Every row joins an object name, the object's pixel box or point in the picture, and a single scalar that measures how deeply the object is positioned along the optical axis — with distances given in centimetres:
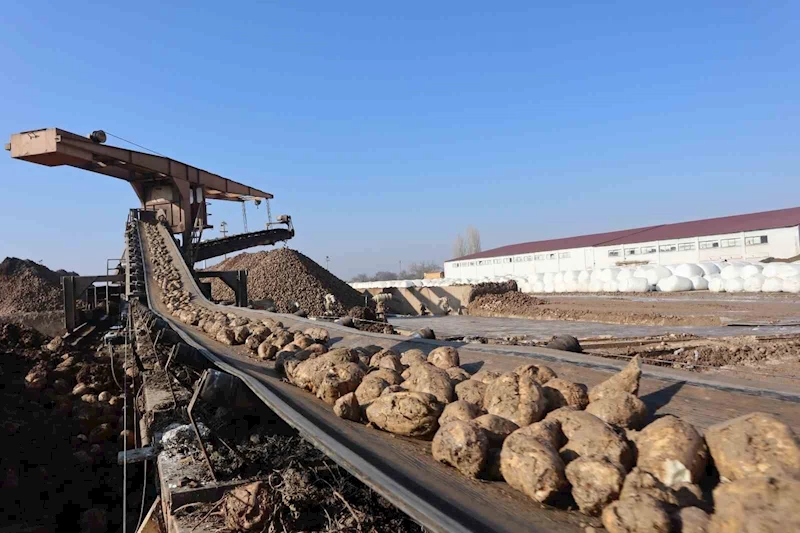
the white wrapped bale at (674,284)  2127
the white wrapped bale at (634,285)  2253
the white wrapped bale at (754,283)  1892
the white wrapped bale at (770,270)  1884
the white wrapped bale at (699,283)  2103
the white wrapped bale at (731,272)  2027
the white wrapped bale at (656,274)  2244
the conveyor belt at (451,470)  200
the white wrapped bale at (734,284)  1955
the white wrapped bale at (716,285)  2010
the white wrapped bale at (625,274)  2365
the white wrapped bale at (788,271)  1829
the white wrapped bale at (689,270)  2205
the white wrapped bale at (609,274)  2427
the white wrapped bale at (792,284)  1791
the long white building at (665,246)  2952
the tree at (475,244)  9194
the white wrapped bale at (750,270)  1955
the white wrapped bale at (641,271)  2322
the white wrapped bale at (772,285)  1828
